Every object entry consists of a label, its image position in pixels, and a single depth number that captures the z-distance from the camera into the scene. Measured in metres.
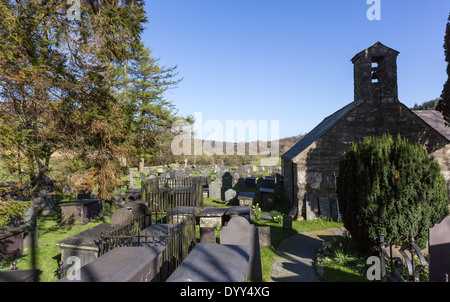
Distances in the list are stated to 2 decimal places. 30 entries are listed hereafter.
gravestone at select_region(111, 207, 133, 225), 8.48
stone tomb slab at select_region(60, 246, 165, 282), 3.70
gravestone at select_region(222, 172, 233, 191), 22.22
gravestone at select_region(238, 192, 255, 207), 15.13
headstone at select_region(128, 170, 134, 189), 21.84
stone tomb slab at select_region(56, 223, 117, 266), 6.56
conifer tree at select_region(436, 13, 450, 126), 10.48
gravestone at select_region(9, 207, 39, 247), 8.55
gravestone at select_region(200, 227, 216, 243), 8.08
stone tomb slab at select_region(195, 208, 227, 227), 10.95
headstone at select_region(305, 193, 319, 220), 12.22
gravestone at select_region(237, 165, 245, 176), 32.03
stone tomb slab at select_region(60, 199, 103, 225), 11.78
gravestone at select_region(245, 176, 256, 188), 24.02
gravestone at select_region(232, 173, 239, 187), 24.91
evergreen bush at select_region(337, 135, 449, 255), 6.50
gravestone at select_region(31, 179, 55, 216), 13.38
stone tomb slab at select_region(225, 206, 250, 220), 10.56
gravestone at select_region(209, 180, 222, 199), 19.02
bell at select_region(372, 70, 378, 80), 12.41
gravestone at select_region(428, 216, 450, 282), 5.39
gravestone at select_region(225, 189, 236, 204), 16.39
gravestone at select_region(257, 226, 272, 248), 8.81
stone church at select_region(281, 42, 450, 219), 11.76
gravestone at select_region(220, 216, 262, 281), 6.85
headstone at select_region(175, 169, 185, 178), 27.32
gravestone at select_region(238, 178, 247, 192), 22.08
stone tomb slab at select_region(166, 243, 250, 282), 3.57
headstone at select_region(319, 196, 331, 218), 12.12
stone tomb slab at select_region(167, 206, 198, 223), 10.52
